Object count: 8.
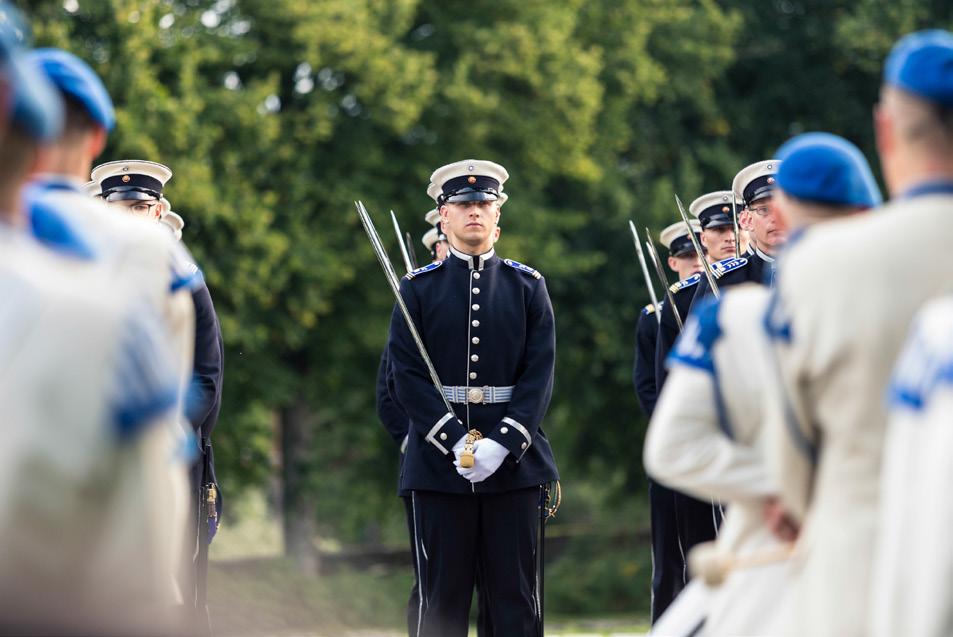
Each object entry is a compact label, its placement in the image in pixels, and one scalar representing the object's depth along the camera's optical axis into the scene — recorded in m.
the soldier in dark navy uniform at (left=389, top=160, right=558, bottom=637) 14.79
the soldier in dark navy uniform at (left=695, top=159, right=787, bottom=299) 14.88
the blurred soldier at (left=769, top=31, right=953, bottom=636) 7.07
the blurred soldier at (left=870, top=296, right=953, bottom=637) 6.07
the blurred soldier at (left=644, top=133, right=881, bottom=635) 7.98
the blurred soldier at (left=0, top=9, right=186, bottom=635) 5.73
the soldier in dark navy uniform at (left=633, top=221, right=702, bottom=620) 17.52
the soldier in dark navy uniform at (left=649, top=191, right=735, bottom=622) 16.95
